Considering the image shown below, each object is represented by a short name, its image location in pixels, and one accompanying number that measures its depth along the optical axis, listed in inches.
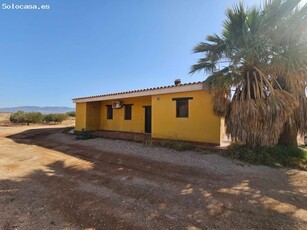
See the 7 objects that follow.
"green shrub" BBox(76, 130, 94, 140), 533.2
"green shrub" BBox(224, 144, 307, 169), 287.1
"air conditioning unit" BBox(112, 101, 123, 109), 602.9
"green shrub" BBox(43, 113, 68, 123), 1108.5
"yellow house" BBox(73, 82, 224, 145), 384.0
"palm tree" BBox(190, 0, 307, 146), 279.0
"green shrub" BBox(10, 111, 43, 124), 990.6
